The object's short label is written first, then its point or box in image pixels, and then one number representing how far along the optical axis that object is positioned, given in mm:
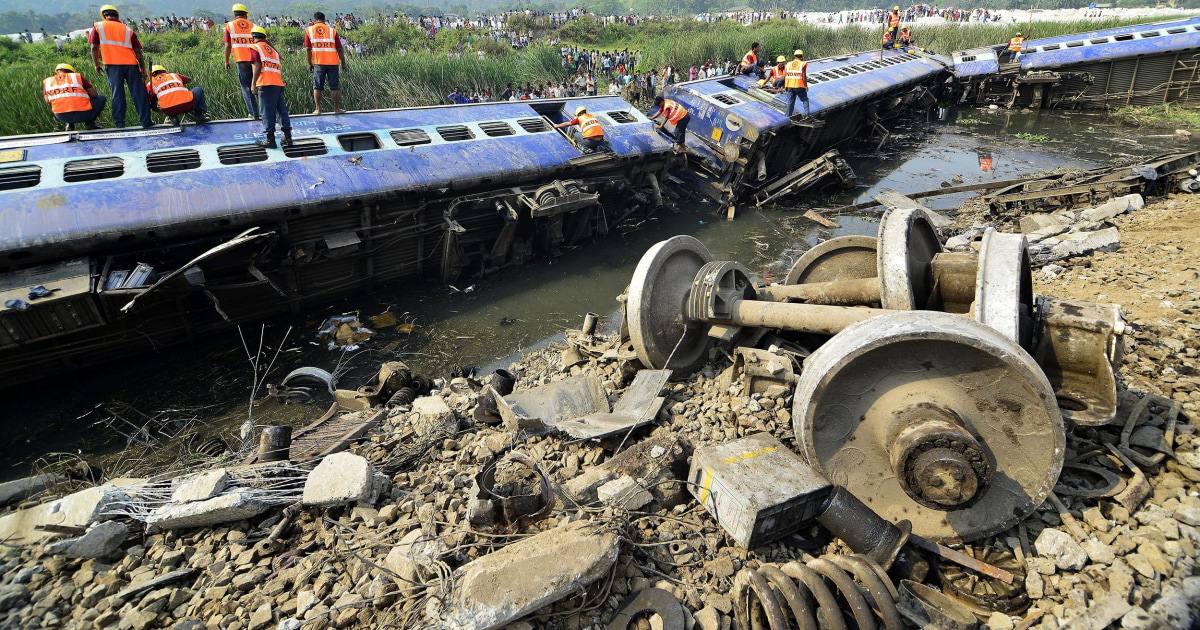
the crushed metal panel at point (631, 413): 4020
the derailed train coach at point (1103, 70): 16828
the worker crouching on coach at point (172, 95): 7211
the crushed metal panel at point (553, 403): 4270
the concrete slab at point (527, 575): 2481
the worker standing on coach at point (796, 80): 11711
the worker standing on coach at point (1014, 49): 18984
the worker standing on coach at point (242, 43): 7223
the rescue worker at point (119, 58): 6898
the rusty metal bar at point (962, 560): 2797
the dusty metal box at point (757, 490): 2922
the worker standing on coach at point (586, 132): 9414
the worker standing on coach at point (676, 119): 11398
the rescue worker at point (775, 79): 12862
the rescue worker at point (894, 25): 19803
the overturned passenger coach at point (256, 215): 5672
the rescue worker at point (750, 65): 13906
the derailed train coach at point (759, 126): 11234
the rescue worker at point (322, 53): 8108
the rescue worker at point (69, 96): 7031
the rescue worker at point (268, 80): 7004
